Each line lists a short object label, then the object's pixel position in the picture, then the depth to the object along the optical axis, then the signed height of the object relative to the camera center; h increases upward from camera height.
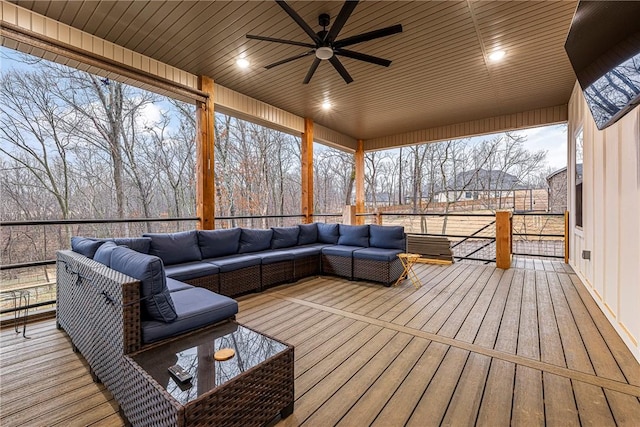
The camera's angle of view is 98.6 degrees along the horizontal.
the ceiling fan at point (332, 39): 2.35 +1.67
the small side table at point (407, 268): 4.14 -0.95
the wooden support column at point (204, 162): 4.33 +0.78
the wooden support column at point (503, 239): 5.15 -0.65
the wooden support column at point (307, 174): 6.36 +0.81
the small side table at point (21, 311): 2.65 -1.02
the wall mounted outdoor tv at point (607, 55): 1.45 +0.92
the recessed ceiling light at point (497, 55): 3.67 +2.04
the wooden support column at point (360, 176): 8.18 +0.94
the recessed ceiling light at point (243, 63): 3.89 +2.12
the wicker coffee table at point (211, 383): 1.14 -0.78
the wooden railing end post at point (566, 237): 5.37 -0.66
